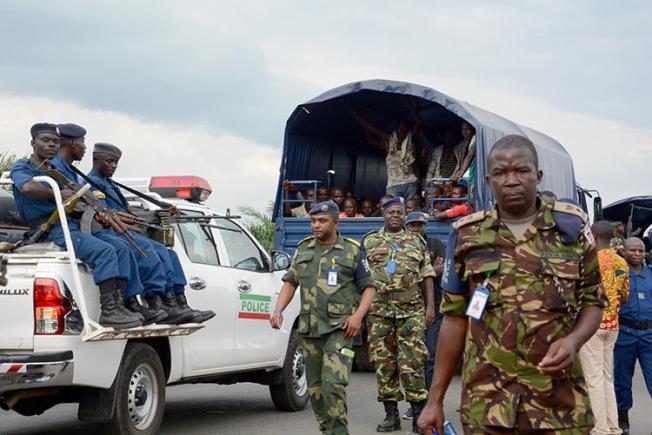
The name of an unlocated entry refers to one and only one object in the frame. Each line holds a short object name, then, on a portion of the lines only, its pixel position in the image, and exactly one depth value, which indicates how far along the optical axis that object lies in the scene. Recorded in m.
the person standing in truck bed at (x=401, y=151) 13.41
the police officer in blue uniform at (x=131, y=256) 6.77
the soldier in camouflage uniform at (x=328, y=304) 6.72
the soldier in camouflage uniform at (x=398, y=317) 8.30
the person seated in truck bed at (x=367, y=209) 13.87
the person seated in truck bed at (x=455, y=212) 11.30
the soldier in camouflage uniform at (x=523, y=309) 3.50
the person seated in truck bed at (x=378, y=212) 13.62
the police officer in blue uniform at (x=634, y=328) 7.96
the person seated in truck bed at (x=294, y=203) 12.83
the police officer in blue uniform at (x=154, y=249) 7.18
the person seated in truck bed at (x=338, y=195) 13.58
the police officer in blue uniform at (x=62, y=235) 6.44
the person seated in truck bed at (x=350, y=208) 13.21
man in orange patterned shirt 7.52
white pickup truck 6.14
